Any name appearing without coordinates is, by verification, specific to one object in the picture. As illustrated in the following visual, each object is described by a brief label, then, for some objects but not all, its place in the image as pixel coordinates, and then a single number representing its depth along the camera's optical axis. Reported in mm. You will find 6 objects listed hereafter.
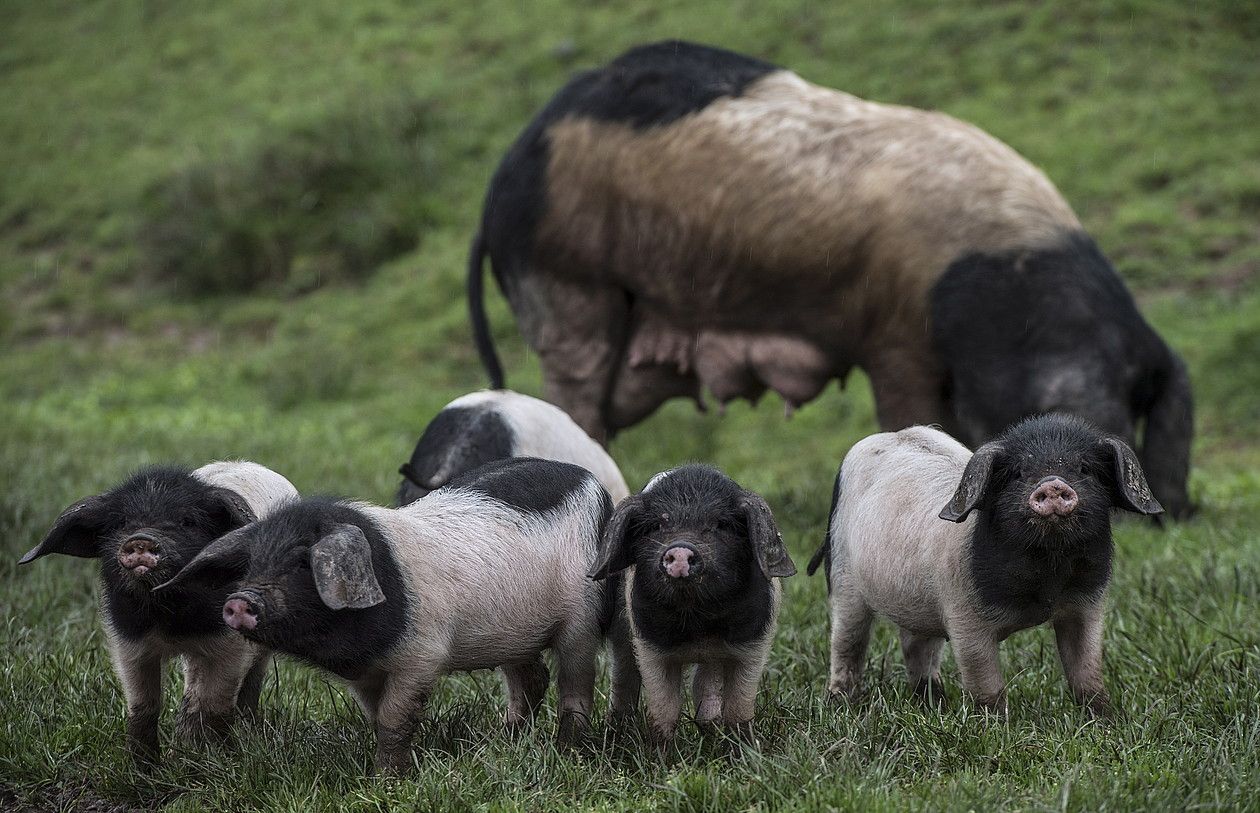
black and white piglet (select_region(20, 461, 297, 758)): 7609
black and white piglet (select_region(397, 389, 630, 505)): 10430
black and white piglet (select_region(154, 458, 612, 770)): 7020
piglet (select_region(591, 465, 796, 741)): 7320
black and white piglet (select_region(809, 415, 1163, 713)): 7453
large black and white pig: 13023
